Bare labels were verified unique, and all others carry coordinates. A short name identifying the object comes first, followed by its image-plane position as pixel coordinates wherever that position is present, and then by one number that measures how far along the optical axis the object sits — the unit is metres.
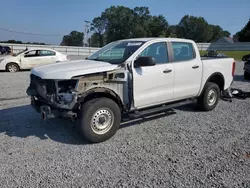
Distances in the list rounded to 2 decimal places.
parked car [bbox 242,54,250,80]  11.46
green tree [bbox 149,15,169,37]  88.51
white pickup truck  4.04
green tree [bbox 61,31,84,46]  89.12
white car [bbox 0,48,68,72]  14.34
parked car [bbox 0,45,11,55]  27.41
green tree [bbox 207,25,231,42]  109.89
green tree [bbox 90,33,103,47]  92.75
